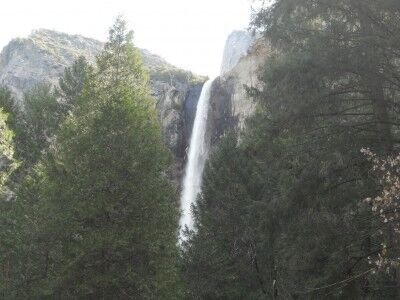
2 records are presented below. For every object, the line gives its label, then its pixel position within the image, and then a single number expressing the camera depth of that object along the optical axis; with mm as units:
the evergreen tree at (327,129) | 9305
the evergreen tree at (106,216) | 11680
